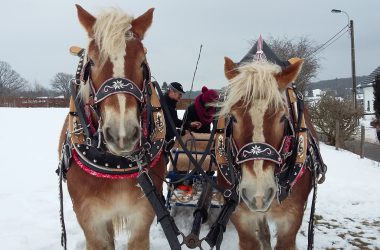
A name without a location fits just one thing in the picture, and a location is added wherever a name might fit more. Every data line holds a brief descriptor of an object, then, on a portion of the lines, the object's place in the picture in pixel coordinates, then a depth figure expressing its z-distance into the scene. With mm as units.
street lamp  19141
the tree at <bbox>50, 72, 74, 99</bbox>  64750
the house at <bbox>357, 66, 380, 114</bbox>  38656
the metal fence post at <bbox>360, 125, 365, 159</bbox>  10234
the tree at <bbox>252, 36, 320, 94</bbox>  18031
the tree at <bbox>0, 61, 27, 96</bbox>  59969
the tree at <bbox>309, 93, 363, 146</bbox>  12523
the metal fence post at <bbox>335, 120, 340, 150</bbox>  11605
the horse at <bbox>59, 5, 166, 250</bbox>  1935
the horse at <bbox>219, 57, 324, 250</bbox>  2062
